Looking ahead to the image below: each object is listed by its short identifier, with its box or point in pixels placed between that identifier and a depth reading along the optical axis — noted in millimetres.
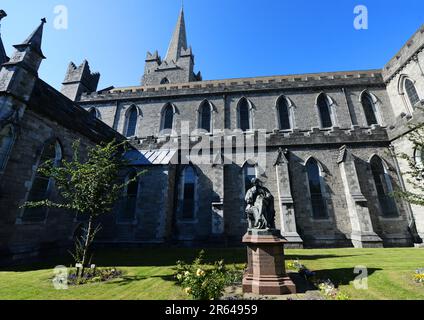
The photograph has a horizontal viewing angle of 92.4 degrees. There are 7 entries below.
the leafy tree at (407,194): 6672
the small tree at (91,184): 7203
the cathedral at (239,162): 9352
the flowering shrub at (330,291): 4318
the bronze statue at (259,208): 6012
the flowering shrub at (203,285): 4520
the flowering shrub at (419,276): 5366
